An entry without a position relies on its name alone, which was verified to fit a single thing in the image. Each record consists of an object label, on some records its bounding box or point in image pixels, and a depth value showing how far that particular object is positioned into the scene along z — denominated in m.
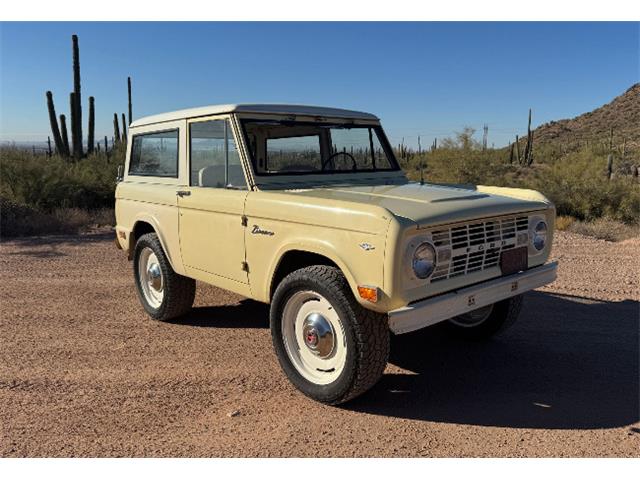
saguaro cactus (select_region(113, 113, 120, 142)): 25.44
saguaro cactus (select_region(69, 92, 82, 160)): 17.83
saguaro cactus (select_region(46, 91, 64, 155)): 18.02
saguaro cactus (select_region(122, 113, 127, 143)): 24.86
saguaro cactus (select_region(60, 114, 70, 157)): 18.43
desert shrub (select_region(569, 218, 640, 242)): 10.38
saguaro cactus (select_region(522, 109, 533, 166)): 30.47
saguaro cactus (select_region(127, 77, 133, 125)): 24.80
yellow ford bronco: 3.13
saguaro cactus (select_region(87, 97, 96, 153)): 20.83
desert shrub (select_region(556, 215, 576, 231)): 11.06
